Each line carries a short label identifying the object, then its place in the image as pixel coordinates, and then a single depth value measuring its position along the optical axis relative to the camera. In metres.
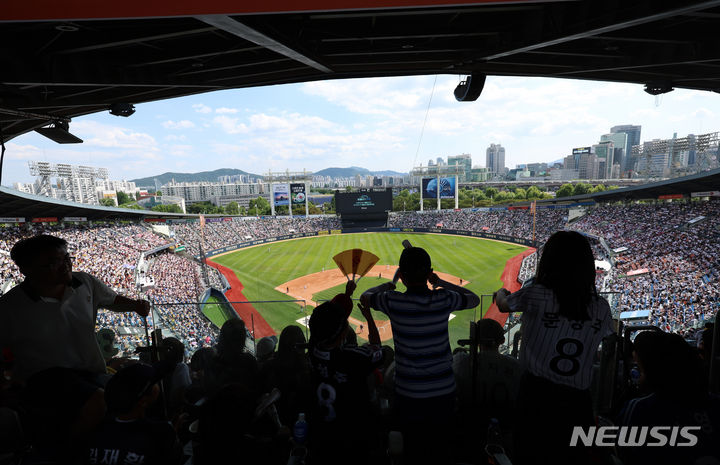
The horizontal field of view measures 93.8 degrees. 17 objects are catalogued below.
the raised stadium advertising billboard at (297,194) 58.47
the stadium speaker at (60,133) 7.90
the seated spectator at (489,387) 3.06
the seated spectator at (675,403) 1.71
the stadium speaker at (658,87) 7.36
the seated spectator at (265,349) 4.11
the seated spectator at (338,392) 2.13
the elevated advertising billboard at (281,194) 58.53
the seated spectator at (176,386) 3.38
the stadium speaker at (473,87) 6.70
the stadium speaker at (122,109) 7.11
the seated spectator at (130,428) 1.81
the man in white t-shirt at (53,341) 2.09
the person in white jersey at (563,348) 2.05
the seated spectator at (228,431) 1.92
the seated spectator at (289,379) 3.17
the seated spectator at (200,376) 3.43
